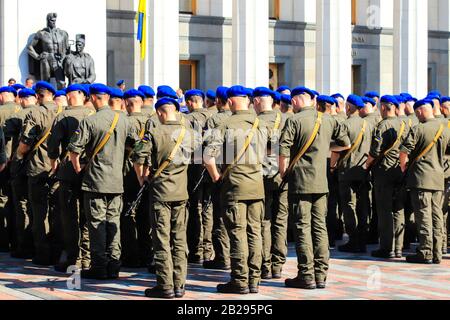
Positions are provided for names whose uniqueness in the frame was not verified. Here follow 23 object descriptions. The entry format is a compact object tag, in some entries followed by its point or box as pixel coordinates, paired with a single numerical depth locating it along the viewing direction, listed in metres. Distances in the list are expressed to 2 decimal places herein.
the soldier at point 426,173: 12.98
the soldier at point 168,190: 10.32
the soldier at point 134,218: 12.12
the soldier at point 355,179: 14.13
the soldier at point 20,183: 12.82
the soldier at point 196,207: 12.84
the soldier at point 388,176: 13.70
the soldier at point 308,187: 10.99
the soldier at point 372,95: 15.46
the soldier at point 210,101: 13.81
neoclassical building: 27.78
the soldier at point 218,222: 12.34
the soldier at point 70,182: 11.63
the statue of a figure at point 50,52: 23.33
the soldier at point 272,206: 11.42
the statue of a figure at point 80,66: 23.31
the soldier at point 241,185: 10.55
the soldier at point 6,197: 13.60
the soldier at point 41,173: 12.37
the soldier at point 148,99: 12.67
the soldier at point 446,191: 13.96
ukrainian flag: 25.80
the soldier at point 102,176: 11.25
